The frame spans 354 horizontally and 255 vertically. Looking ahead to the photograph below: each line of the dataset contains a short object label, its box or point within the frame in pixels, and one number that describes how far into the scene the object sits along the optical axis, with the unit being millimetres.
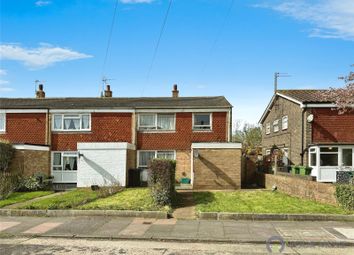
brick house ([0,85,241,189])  25656
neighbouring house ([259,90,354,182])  24312
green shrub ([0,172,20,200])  17992
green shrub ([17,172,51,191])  20672
